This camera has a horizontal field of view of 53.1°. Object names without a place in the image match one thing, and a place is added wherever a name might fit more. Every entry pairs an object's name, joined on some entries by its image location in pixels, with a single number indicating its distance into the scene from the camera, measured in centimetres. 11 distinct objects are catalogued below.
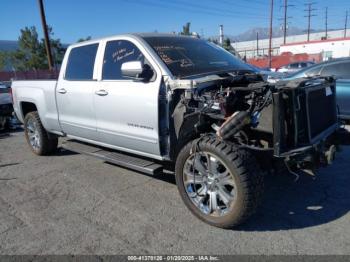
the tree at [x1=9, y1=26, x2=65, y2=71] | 4125
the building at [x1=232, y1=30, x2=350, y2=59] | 4519
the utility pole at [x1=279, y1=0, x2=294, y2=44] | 5800
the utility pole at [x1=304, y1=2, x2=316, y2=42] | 7338
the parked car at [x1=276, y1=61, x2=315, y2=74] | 2763
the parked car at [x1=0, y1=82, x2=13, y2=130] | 1029
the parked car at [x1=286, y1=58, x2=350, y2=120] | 734
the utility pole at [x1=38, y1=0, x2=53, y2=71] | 2053
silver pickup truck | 338
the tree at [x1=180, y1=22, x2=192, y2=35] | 4409
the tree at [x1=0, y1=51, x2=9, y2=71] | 4594
